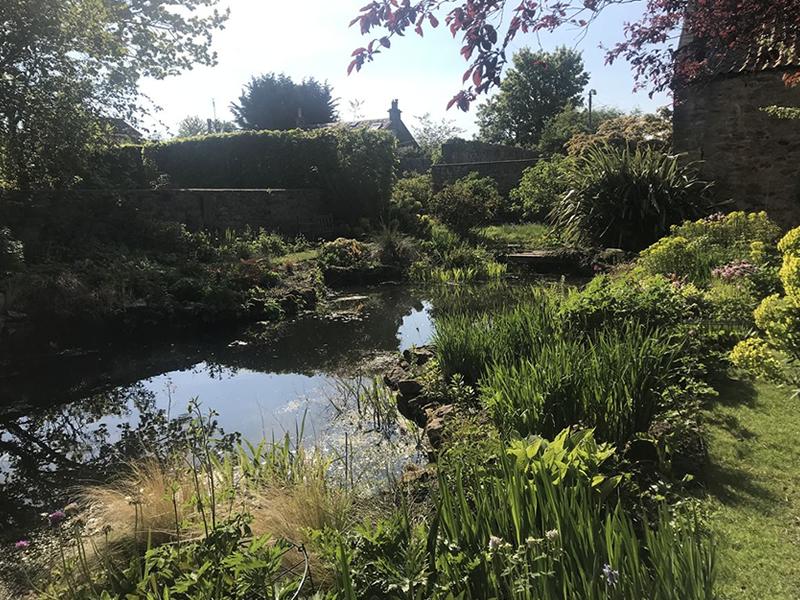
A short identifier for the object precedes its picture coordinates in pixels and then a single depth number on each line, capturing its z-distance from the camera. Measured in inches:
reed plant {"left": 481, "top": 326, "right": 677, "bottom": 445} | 115.8
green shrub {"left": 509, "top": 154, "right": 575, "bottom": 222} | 604.7
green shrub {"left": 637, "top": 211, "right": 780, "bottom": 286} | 215.3
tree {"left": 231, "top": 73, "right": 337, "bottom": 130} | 1432.1
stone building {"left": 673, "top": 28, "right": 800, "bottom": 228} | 401.7
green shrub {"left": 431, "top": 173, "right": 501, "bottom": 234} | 593.0
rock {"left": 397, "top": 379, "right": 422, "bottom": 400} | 201.0
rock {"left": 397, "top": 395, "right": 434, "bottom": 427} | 185.6
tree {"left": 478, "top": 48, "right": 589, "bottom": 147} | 1649.9
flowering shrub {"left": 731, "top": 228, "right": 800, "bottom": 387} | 115.6
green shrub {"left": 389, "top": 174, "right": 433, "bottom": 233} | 630.5
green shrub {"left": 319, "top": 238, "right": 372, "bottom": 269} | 491.2
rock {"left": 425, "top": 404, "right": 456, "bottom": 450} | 155.1
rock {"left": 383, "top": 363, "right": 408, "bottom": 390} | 223.6
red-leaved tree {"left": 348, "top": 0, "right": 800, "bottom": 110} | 84.5
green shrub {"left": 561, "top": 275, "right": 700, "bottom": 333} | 168.6
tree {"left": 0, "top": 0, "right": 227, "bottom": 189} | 389.4
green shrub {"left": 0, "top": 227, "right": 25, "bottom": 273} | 323.6
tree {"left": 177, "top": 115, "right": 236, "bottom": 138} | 2377.2
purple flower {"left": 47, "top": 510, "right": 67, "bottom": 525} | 87.0
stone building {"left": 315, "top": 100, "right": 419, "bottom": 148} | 1307.8
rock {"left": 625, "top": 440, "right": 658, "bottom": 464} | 117.7
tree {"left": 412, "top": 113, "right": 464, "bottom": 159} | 1970.8
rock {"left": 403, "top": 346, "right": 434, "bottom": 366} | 232.2
